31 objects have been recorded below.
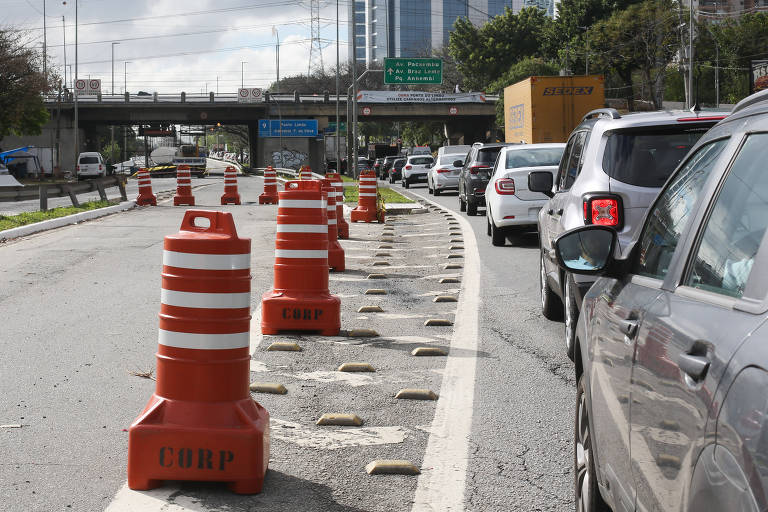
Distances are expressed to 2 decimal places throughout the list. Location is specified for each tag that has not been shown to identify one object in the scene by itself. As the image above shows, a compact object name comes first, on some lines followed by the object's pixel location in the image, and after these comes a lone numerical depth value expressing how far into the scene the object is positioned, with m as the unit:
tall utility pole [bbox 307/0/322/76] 98.00
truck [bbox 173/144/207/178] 79.88
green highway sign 69.06
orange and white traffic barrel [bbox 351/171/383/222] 23.92
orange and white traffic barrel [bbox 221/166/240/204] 31.95
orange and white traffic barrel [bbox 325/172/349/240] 18.66
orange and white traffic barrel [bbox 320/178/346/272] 13.29
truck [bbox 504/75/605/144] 29.06
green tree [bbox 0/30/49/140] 59.72
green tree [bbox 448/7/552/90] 97.69
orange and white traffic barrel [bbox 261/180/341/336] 8.72
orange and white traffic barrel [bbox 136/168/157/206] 30.44
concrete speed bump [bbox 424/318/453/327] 9.28
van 67.00
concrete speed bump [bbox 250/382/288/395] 6.65
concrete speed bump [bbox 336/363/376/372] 7.33
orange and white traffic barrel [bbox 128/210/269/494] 4.65
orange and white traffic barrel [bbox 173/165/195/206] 30.86
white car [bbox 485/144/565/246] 16.33
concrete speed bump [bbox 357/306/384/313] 10.12
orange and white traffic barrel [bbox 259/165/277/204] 31.66
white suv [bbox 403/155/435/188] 49.19
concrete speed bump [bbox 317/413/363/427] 5.89
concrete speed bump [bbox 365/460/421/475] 5.01
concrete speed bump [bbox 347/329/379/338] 8.73
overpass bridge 81.69
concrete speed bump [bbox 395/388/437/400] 6.52
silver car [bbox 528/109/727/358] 7.50
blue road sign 83.69
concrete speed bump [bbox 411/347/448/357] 7.93
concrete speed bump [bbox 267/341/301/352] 8.07
